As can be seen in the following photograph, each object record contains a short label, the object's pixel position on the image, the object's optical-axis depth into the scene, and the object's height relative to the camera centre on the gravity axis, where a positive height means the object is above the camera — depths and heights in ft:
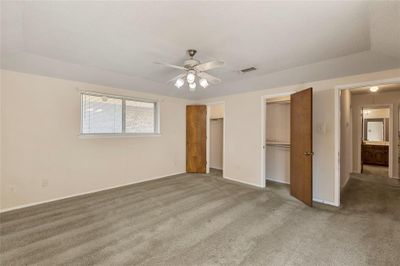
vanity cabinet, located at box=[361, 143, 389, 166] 21.52 -2.53
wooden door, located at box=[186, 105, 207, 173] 19.16 -0.48
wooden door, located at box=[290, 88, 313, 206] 10.92 -0.84
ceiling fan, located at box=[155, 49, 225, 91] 8.04 +2.95
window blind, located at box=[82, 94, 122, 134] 13.08 +1.36
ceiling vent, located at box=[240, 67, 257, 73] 11.18 +3.96
